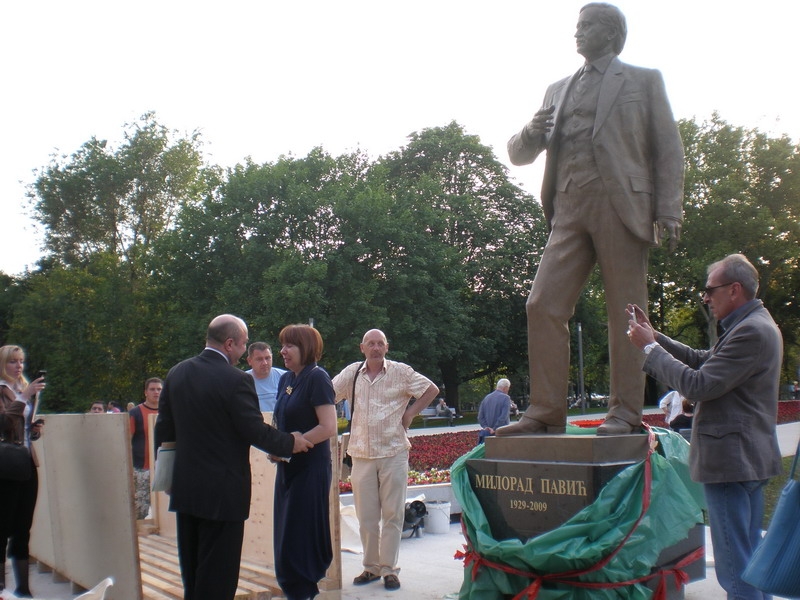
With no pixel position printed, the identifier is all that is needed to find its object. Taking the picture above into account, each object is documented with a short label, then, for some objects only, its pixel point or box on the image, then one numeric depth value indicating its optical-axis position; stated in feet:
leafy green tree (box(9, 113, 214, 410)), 121.39
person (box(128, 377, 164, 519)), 29.17
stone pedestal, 15.14
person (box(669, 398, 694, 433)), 35.91
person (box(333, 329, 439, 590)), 21.88
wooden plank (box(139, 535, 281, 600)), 18.48
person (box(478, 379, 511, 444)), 47.29
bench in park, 112.50
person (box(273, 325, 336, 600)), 16.71
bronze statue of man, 16.63
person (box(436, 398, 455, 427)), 109.48
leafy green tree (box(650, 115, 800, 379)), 126.82
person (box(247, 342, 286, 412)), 27.17
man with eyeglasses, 12.73
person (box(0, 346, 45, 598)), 20.42
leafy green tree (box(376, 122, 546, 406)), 105.70
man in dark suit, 14.84
